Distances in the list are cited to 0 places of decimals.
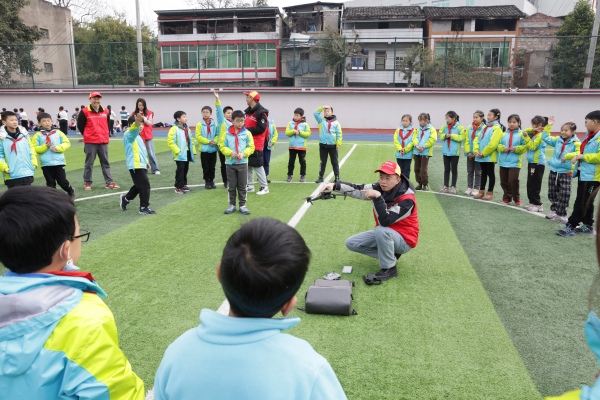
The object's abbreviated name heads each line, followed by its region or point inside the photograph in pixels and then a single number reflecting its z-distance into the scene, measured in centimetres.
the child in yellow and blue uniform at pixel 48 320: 170
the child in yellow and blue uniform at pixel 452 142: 1170
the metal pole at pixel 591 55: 2580
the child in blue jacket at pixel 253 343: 143
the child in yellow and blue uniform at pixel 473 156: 1125
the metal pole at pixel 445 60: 2918
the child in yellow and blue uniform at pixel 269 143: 1234
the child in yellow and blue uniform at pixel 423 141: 1174
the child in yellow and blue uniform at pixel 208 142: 1144
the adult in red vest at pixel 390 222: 571
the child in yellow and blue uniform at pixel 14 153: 799
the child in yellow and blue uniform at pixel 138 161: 877
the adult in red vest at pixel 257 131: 1080
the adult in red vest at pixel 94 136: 1150
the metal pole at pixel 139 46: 3016
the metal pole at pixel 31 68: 3070
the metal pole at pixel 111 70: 3089
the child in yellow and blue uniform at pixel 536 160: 973
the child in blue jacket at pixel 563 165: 870
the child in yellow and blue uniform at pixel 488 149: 1049
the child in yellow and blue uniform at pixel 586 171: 771
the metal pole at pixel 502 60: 2831
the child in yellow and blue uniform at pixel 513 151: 1001
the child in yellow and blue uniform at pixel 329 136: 1225
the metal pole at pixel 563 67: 2761
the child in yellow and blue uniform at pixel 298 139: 1270
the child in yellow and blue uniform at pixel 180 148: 1115
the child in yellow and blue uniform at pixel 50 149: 944
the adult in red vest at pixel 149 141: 1118
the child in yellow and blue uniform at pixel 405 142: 1170
